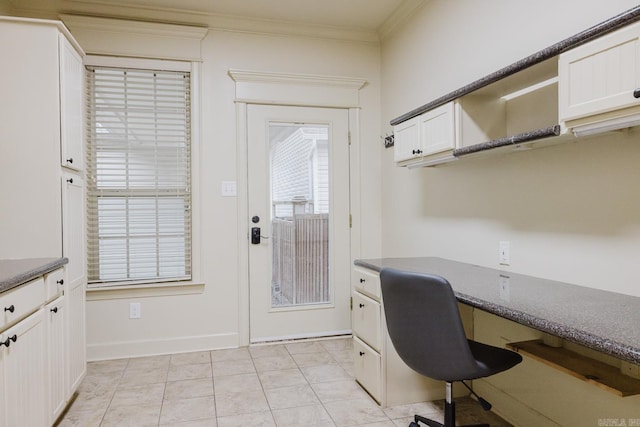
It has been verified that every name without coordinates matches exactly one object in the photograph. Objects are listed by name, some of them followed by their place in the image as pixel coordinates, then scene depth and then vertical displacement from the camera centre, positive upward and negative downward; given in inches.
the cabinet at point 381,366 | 88.5 -34.3
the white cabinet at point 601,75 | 48.2 +17.5
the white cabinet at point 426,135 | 83.0 +17.7
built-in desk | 47.1 -23.3
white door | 133.7 -2.9
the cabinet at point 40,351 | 59.7 -23.9
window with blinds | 120.4 +11.9
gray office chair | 59.6 -18.6
